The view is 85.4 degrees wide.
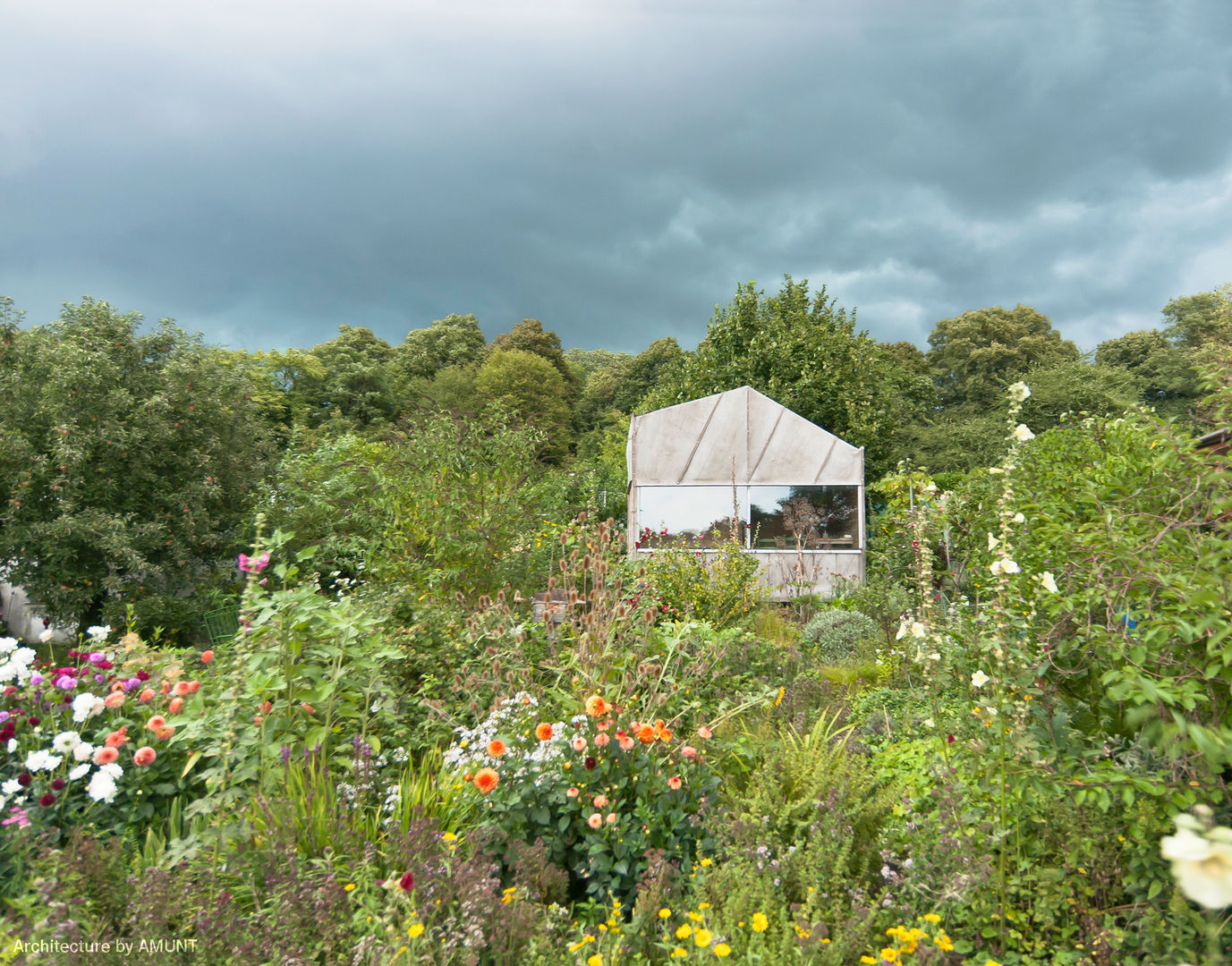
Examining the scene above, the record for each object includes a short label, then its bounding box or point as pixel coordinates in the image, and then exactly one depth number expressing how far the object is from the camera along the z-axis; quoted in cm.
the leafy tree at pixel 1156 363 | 2469
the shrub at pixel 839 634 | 655
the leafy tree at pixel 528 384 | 3253
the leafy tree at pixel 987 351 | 2864
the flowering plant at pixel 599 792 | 253
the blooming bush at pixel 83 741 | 253
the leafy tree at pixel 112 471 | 1056
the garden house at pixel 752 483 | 1152
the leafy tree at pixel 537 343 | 3738
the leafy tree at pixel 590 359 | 4769
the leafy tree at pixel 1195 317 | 2617
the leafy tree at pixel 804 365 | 1666
